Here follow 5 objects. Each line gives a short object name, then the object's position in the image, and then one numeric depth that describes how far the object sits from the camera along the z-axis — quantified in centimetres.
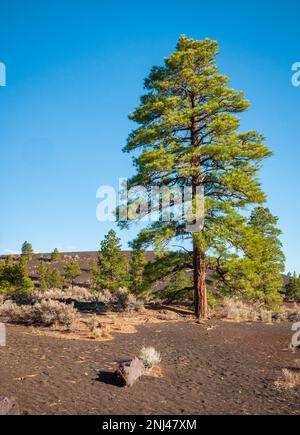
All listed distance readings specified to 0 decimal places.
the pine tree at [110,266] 3734
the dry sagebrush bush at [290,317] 1898
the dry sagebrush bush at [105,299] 2012
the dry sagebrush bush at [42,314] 1219
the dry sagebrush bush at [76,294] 2382
